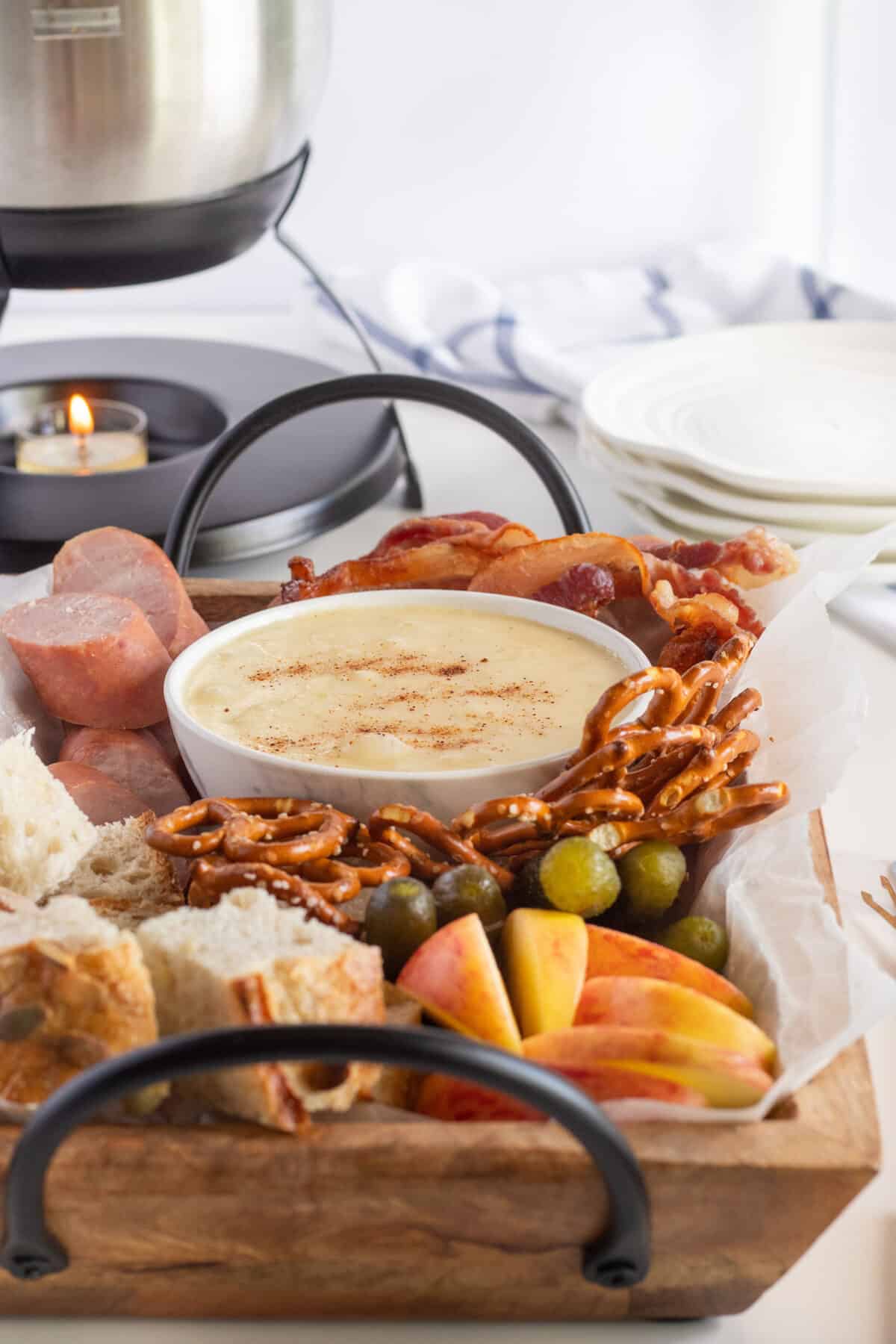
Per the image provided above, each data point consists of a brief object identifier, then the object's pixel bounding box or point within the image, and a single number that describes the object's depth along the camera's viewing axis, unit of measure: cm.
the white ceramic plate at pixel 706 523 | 151
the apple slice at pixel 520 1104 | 70
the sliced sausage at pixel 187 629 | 117
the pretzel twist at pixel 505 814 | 87
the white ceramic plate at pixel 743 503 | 149
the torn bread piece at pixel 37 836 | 88
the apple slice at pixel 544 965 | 77
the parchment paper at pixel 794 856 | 74
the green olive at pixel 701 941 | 84
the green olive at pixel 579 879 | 85
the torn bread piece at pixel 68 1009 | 69
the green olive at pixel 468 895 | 83
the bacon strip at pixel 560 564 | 119
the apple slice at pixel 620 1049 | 70
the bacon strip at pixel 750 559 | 119
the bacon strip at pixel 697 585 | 116
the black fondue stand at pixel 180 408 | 146
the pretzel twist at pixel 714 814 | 91
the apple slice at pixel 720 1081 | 69
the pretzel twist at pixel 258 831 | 84
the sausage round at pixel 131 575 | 119
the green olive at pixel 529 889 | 86
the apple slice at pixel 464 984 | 75
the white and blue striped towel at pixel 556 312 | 207
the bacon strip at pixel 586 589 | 117
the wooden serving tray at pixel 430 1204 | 64
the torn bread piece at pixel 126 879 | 88
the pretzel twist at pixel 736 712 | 99
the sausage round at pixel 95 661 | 108
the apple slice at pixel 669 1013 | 73
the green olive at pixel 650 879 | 88
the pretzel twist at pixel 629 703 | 91
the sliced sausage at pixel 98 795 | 102
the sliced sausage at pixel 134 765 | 107
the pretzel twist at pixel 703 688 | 98
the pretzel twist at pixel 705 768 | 92
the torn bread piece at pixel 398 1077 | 72
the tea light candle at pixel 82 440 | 167
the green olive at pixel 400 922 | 81
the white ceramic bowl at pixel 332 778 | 93
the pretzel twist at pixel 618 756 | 89
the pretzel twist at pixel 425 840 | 87
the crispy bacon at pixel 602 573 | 113
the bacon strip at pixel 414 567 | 123
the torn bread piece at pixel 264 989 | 66
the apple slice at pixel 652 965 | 80
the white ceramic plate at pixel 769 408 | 155
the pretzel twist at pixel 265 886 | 81
